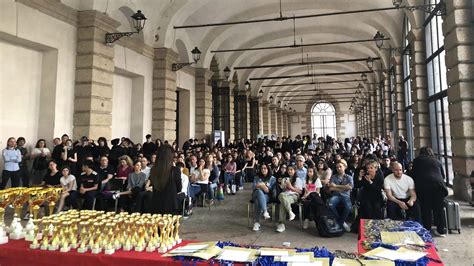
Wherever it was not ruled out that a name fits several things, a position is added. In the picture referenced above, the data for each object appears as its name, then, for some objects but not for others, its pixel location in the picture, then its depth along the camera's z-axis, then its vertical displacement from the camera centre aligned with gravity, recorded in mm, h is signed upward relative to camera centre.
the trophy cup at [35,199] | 4182 -667
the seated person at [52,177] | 6785 -445
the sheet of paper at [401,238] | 2740 -735
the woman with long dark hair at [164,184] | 3906 -349
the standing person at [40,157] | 8039 -24
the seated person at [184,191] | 6095 -708
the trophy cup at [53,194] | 5505 -658
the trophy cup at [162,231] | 2761 -670
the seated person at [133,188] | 6695 -667
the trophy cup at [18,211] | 3156 -695
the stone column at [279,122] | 38906 +4203
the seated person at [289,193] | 6000 -727
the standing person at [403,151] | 11391 +157
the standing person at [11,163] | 7250 -156
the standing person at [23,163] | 7750 -183
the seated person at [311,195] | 5773 -737
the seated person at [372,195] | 5457 -676
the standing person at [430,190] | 5324 -587
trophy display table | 2523 -825
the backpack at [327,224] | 5367 -1157
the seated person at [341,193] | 5797 -706
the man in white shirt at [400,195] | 5438 -677
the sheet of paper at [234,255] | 2414 -774
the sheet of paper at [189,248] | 2640 -781
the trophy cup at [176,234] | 2970 -739
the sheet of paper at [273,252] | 2475 -758
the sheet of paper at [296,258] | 2352 -763
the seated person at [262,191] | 6125 -694
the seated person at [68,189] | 6463 -677
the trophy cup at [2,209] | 2986 -677
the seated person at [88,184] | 6703 -598
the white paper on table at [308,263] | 2266 -764
